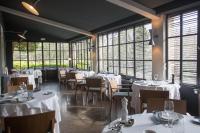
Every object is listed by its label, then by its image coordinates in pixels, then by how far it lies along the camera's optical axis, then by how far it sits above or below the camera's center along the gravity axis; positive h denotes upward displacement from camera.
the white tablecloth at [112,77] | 4.36 -0.41
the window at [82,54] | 7.31 +0.66
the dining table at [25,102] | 1.96 -0.56
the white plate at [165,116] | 1.17 -0.47
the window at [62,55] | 9.20 +0.66
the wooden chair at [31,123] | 1.35 -0.59
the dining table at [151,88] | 2.86 -0.50
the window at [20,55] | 8.48 +0.61
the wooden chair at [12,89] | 2.60 -0.46
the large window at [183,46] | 3.09 +0.43
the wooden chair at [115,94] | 3.31 -0.73
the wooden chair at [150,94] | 2.23 -0.50
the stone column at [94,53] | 6.51 +0.55
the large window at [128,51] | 4.25 +0.47
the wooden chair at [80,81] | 4.86 -0.63
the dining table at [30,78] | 5.05 -0.52
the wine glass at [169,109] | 1.18 -0.39
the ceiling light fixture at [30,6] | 2.60 +1.14
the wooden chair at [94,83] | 4.04 -0.55
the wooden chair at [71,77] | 5.53 -0.50
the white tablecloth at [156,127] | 1.00 -0.52
